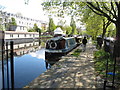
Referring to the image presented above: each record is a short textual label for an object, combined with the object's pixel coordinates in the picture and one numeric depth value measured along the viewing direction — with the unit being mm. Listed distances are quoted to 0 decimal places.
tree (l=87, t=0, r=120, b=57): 6654
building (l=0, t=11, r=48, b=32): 39835
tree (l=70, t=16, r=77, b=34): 65104
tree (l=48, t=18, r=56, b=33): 56301
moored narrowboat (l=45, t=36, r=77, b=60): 10300
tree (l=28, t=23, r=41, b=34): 44449
